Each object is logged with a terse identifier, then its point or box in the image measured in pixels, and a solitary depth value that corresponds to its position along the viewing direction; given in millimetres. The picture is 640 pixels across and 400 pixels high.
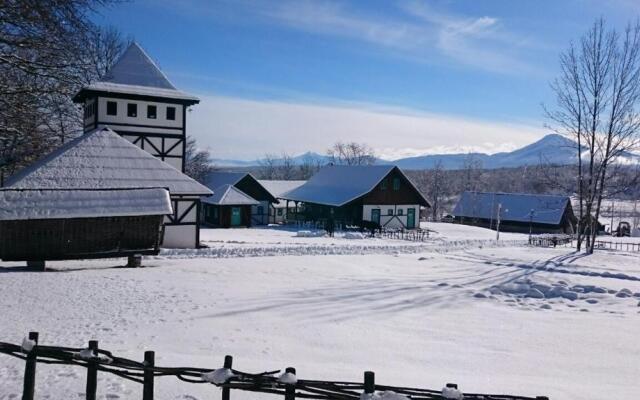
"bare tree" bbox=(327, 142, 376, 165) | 94688
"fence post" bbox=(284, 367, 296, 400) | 4430
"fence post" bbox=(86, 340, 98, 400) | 5066
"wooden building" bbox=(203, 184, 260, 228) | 44438
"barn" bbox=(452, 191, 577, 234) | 59156
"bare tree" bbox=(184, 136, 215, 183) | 56469
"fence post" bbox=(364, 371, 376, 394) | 4277
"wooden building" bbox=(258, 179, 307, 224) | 55634
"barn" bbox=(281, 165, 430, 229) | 46219
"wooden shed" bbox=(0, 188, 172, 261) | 16295
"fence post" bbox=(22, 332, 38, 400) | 5159
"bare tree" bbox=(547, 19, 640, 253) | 27641
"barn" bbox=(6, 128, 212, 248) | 19016
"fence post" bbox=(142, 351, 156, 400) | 4879
